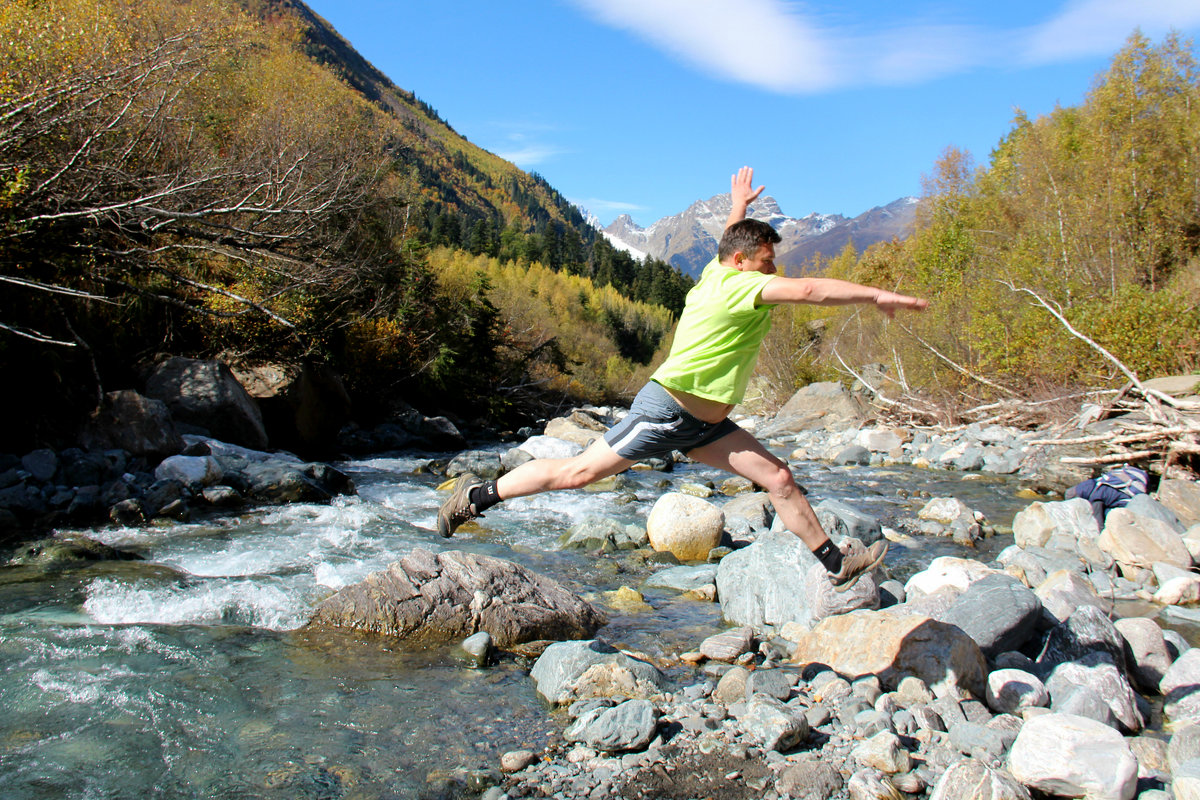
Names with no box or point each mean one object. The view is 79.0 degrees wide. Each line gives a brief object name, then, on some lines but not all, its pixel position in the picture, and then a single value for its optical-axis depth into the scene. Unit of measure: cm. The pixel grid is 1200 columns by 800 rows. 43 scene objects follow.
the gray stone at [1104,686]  414
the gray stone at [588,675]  449
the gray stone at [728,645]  525
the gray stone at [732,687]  439
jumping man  383
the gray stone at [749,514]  987
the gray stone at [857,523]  852
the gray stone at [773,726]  376
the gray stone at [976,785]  317
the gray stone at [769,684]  437
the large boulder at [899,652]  441
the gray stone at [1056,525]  827
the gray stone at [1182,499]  882
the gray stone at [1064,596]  550
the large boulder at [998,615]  491
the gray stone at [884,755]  354
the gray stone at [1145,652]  479
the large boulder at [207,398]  1392
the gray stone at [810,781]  335
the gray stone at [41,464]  991
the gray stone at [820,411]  2719
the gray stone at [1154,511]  834
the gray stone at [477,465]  1549
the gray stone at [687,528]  875
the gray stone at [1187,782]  301
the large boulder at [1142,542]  716
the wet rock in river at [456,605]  559
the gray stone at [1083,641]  473
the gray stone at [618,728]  376
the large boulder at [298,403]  1656
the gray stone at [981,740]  367
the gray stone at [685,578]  730
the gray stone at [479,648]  514
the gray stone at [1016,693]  427
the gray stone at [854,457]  1870
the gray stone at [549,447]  1778
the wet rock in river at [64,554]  734
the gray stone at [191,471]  1081
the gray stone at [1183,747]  342
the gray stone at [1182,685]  432
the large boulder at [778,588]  596
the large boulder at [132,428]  1124
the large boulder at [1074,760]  321
